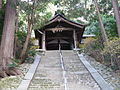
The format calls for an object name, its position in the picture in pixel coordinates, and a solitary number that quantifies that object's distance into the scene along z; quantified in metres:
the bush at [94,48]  6.12
